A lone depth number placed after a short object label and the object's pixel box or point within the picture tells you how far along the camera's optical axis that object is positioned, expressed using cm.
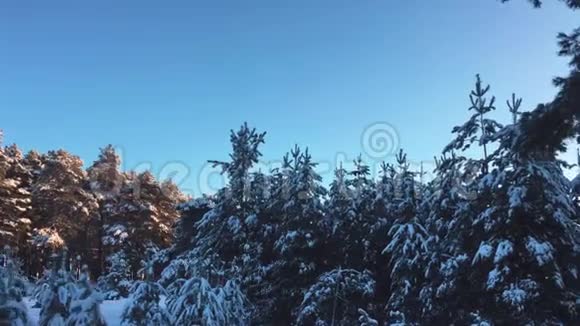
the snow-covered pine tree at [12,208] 3056
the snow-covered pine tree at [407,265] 1310
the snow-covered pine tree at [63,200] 3403
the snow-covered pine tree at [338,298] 1403
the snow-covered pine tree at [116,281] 1819
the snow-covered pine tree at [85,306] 738
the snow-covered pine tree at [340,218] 1642
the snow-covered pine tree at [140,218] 3622
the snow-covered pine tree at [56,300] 750
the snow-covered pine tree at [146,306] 885
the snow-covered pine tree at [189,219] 2324
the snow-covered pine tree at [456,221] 1072
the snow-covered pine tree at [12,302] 707
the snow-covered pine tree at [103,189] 3775
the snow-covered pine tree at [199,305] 1032
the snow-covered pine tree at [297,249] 1552
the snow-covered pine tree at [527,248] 934
